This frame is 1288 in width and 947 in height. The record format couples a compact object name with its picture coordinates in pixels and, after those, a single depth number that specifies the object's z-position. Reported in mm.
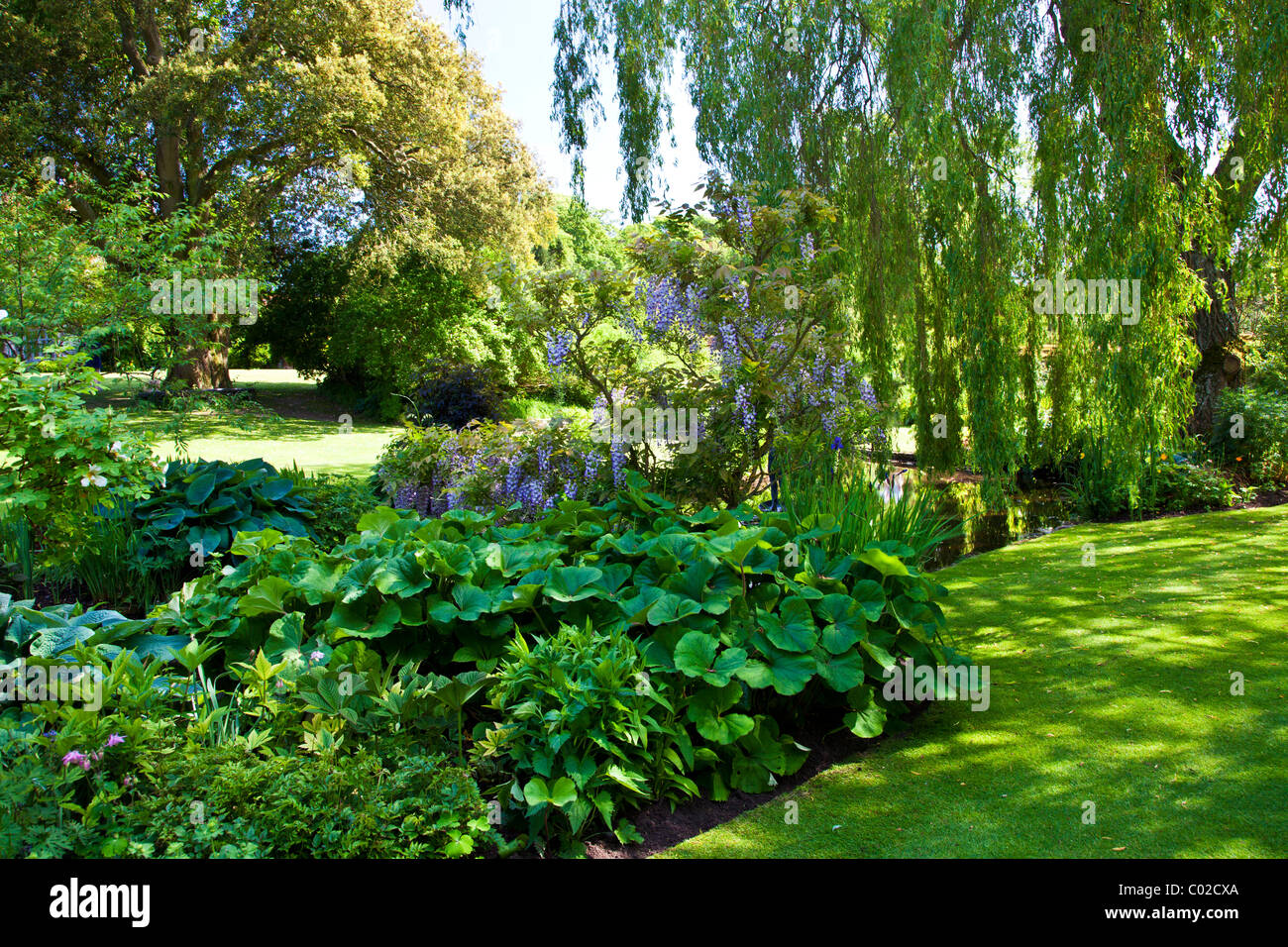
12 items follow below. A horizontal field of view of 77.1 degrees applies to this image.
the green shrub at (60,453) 4117
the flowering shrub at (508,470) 5773
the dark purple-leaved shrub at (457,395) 15117
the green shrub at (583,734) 2629
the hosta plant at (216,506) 4840
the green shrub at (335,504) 5805
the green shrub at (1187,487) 8594
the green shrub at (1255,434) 9258
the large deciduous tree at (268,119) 14922
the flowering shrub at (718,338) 5539
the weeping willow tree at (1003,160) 5254
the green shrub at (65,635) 3080
